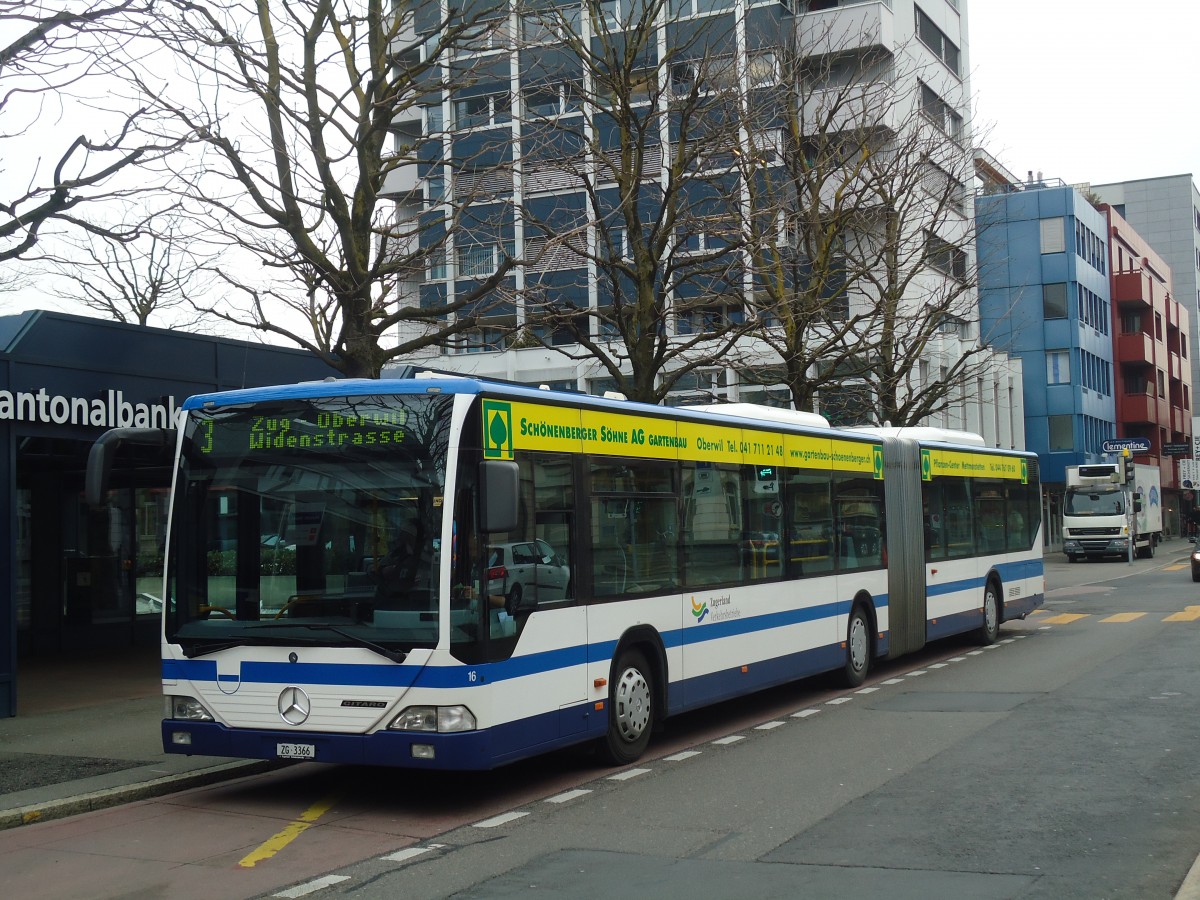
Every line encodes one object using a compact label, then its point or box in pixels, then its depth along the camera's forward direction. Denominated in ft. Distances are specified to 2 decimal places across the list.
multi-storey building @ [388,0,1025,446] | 54.75
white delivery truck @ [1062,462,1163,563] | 162.61
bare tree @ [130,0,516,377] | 46.98
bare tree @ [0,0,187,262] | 31.73
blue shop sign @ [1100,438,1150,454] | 159.00
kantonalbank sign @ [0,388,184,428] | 44.11
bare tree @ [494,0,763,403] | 58.65
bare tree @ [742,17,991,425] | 77.61
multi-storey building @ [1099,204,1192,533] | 250.16
